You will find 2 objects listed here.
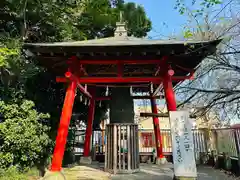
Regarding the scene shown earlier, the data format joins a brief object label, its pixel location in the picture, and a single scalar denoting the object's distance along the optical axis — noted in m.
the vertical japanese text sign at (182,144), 5.20
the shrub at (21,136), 6.12
